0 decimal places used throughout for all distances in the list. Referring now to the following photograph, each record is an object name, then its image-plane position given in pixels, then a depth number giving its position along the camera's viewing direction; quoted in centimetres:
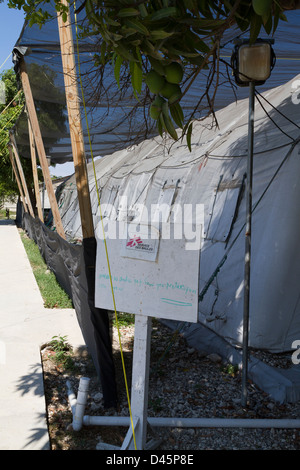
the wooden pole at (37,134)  934
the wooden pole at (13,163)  2106
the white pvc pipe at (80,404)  369
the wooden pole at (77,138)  447
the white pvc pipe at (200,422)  358
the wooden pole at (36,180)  1382
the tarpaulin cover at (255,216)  512
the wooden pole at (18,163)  1779
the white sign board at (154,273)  309
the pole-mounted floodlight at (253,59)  398
